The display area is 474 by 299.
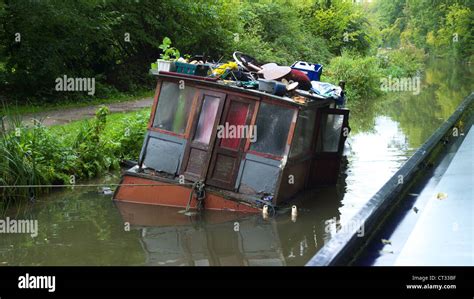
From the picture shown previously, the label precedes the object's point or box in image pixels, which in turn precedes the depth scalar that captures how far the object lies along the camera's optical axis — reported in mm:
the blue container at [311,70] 12180
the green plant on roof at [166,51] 11852
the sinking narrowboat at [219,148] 9828
